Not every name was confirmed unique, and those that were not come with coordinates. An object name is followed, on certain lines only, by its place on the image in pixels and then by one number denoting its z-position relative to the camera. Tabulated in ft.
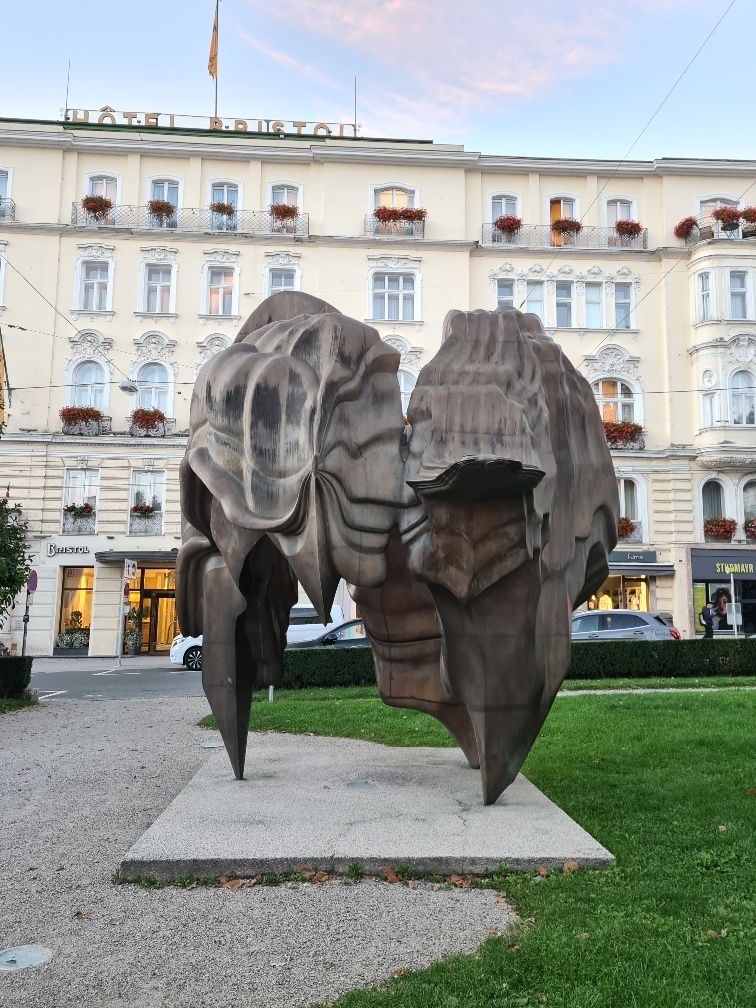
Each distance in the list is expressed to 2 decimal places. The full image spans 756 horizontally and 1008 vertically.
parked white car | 77.71
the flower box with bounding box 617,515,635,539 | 102.47
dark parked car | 71.67
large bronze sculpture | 19.86
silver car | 70.38
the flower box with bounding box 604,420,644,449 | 104.73
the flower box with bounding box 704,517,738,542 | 103.60
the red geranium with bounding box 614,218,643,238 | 108.06
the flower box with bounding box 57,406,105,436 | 99.50
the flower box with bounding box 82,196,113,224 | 102.99
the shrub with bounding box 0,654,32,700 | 53.31
